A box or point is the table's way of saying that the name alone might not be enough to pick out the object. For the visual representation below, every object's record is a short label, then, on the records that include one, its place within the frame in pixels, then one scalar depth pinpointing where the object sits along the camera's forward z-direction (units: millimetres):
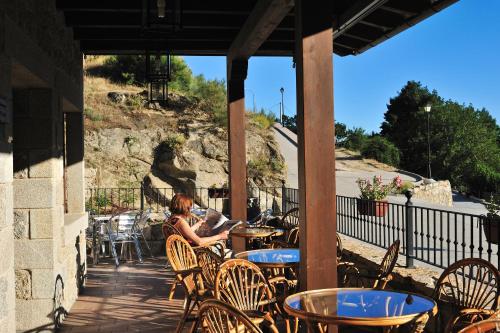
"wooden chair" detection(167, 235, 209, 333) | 4004
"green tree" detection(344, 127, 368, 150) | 40031
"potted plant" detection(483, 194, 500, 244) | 4180
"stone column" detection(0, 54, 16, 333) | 3008
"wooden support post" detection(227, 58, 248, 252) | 6781
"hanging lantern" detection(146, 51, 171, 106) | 5809
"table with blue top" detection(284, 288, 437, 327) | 2486
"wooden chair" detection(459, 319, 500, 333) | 1938
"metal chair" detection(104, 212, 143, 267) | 8438
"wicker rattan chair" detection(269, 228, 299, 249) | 5148
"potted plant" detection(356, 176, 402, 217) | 6436
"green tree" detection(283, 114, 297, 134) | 50819
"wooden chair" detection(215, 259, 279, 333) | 3170
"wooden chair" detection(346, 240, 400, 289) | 3801
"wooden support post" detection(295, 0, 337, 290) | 3291
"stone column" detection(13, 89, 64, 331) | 4430
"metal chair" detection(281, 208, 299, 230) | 6703
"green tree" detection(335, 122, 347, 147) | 41659
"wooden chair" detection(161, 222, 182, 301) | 4930
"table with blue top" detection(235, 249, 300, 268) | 4039
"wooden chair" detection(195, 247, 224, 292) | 3799
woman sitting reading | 5043
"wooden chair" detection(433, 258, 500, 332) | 2855
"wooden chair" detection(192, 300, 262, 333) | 2143
